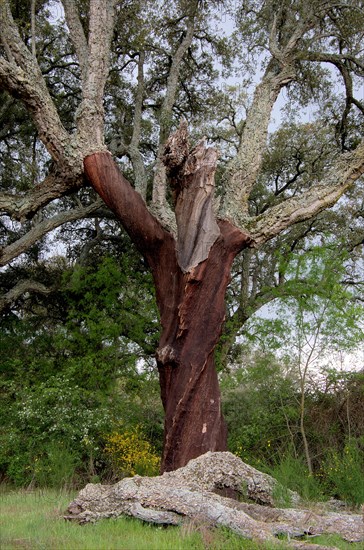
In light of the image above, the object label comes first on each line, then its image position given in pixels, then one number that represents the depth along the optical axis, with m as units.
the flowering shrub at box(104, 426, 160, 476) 9.52
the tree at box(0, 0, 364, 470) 7.84
